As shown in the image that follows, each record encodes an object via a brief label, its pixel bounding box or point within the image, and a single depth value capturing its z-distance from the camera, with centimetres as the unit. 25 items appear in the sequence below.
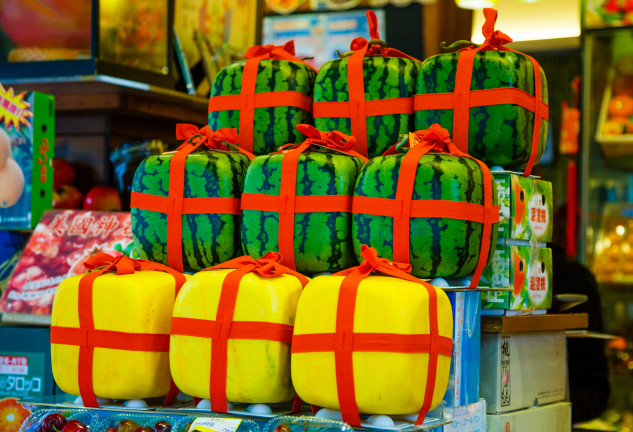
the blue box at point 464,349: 217
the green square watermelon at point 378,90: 249
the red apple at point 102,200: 367
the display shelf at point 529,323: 239
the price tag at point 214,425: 190
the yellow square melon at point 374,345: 183
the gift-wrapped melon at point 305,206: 225
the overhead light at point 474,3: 571
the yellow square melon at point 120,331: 213
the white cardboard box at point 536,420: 240
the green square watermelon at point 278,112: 259
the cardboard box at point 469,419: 217
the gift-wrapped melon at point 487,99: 236
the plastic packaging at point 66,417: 207
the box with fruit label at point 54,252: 315
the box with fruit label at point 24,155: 342
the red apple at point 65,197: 380
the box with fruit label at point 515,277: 240
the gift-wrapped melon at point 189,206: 238
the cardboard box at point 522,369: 242
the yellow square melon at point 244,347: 199
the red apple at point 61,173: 381
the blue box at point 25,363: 304
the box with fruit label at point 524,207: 239
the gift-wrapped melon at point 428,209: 211
